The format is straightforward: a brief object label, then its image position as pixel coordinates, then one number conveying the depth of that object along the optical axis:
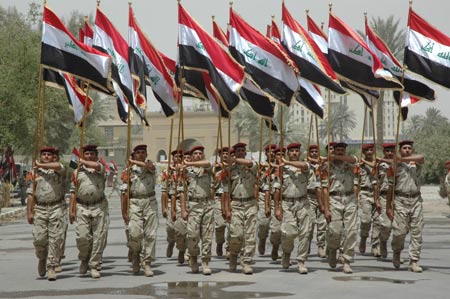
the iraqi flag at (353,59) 15.05
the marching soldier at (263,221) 16.88
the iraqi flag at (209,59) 14.55
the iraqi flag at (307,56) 15.05
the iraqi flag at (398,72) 15.90
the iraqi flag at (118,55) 14.91
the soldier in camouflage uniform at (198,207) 13.99
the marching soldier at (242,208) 13.99
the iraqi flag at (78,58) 14.40
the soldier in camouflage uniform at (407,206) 13.92
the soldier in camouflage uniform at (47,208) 13.62
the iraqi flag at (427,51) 14.34
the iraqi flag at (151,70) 15.36
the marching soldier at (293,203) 14.13
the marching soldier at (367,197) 16.75
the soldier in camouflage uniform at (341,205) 14.11
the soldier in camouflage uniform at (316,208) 15.87
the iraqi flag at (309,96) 16.28
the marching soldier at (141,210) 13.91
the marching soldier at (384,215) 15.64
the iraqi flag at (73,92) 16.98
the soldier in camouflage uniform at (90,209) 13.82
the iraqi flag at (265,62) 14.84
